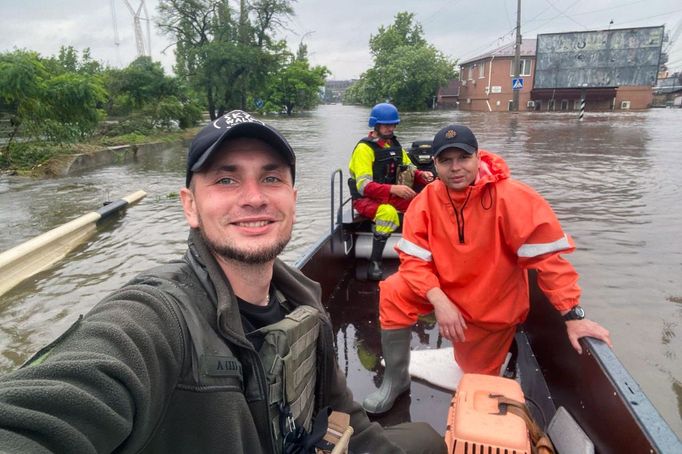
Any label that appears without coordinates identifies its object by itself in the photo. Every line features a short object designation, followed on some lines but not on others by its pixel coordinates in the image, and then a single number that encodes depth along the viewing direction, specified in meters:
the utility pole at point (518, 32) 31.78
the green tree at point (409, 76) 54.88
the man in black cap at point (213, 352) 0.75
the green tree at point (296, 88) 60.12
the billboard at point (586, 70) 40.88
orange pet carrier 1.70
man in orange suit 2.27
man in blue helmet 4.50
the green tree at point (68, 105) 14.34
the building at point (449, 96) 59.41
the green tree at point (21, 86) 12.66
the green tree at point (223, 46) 34.53
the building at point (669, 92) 58.03
